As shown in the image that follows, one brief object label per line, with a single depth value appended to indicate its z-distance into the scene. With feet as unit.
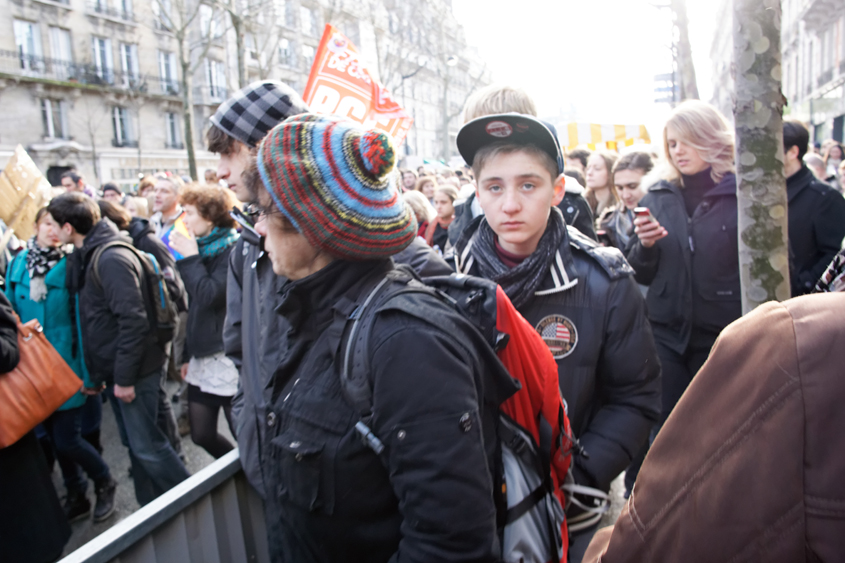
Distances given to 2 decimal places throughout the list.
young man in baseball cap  6.08
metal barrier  5.34
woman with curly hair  11.76
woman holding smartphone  9.91
